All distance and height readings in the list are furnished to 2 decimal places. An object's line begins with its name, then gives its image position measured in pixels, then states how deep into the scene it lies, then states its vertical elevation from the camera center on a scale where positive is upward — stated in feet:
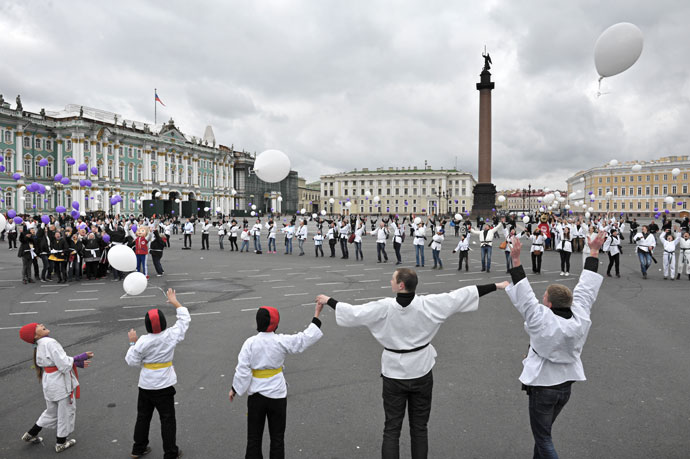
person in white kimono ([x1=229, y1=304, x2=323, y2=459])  11.68 -4.10
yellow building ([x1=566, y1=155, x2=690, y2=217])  305.94 +25.31
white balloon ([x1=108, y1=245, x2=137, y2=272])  25.16 -2.17
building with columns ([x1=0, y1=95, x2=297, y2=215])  192.44 +31.29
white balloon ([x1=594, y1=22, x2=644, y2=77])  24.18 +9.48
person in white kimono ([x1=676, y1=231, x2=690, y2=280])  46.57 -3.27
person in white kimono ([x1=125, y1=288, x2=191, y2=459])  13.07 -4.83
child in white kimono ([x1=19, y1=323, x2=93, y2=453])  13.65 -5.03
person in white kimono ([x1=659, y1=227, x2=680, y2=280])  45.65 -3.58
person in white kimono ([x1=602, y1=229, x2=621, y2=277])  46.98 -3.09
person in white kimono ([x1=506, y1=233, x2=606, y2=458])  10.74 -2.94
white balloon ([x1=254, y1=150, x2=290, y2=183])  29.58 +3.71
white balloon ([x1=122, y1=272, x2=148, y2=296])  19.29 -2.78
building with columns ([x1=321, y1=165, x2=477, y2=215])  464.24 +33.31
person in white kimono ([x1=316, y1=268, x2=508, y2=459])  11.12 -2.92
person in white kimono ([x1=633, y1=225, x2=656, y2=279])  47.52 -2.98
